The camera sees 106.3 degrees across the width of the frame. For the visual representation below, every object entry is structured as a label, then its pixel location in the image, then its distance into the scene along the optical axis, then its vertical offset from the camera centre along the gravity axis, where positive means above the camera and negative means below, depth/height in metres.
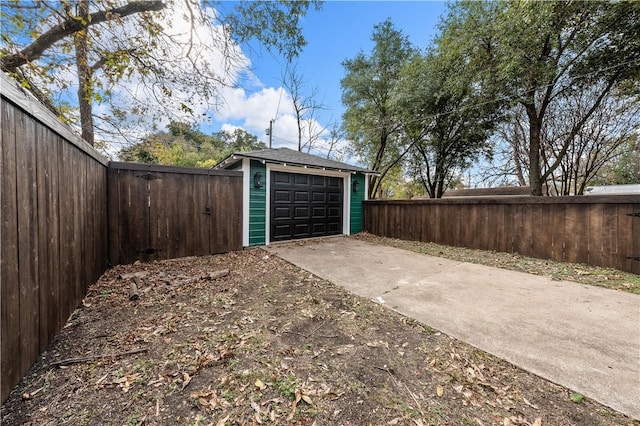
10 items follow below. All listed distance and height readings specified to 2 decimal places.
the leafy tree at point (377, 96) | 9.81 +4.96
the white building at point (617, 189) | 12.67 +1.19
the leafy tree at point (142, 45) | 3.33 +2.63
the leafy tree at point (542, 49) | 5.34 +3.98
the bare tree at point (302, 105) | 11.80 +5.69
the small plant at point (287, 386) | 1.48 -1.13
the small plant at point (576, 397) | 1.41 -1.12
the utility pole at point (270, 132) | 15.95 +5.22
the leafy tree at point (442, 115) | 7.54 +3.27
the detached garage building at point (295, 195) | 5.95 +0.43
